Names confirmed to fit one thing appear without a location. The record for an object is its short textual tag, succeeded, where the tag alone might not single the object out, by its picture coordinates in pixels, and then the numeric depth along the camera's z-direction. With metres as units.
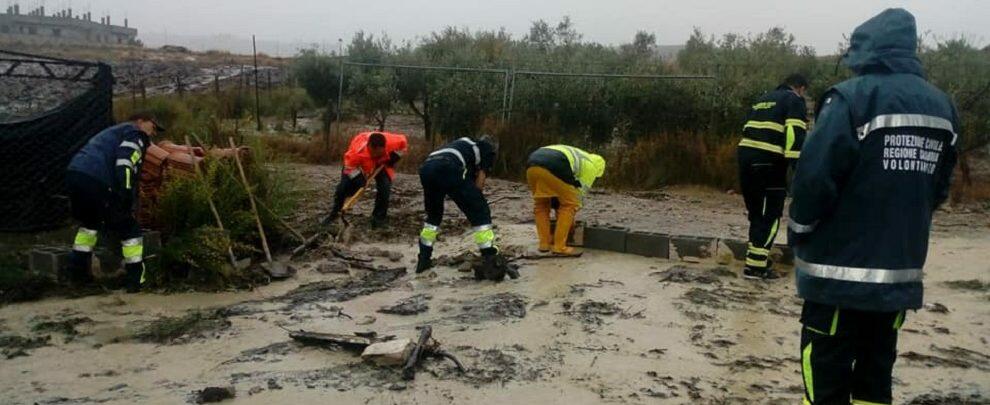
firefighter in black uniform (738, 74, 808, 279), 7.15
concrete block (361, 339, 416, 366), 5.11
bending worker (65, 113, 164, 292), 7.21
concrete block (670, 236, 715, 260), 8.18
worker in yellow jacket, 8.16
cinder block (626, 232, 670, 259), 8.35
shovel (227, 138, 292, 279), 7.90
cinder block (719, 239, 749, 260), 8.04
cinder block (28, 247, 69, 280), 7.46
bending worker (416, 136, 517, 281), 7.64
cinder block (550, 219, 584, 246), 8.88
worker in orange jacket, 9.98
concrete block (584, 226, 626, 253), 8.62
